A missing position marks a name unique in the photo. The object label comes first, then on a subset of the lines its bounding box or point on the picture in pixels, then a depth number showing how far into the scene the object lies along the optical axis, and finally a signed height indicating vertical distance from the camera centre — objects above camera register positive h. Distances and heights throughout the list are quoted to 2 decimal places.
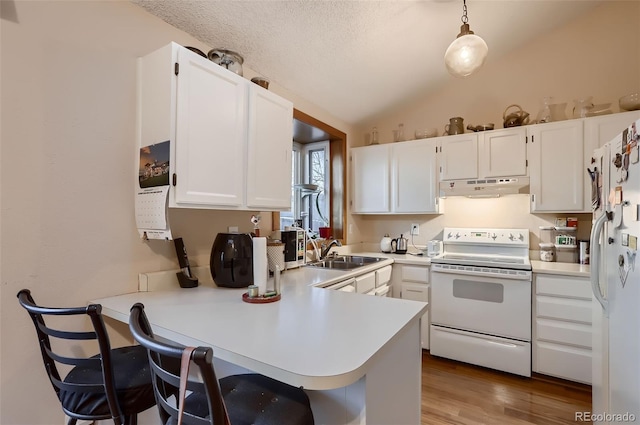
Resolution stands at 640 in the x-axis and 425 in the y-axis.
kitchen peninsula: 0.83 -0.39
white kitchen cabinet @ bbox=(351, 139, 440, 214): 3.15 +0.43
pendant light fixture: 1.87 +1.03
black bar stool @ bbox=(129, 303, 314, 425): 0.60 -0.55
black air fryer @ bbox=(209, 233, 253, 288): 1.66 -0.25
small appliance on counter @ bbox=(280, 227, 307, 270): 2.32 -0.22
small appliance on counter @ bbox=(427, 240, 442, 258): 3.15 -0.32
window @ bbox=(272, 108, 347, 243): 3.40 +0.46
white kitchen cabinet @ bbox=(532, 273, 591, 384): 2.22 -0.81
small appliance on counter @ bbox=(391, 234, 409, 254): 3.43 -0.31
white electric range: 2.42 -0.73
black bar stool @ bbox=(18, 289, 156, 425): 0.93 -0.55
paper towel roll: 1.46 -0.23
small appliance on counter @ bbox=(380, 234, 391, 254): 3.49 -0.31
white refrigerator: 1.12 -0.27
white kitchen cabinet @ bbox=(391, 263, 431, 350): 2.85 -0.64
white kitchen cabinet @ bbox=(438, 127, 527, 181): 2.73 +0.60
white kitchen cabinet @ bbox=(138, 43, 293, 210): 1.42 +0.46
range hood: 2.70 +0.29
